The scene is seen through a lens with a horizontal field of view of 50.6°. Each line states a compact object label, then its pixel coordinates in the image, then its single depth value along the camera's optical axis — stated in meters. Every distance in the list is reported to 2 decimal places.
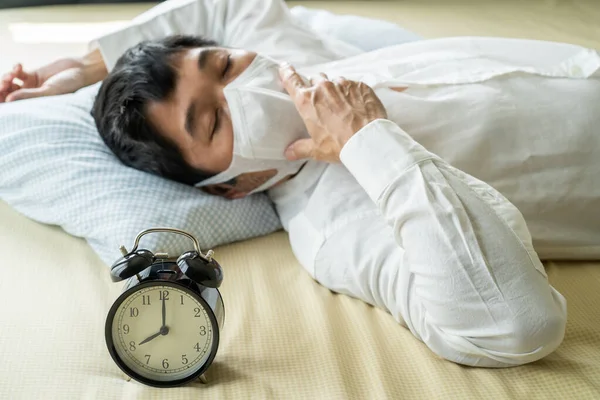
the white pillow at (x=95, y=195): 1.22
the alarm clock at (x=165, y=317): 0.84
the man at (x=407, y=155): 0.94
